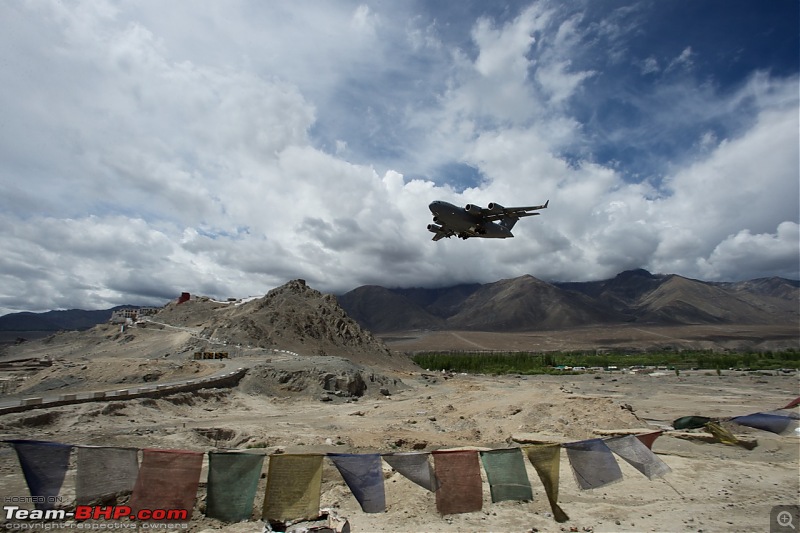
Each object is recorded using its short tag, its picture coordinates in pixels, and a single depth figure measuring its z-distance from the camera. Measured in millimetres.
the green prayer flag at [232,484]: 8617
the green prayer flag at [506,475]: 9703
